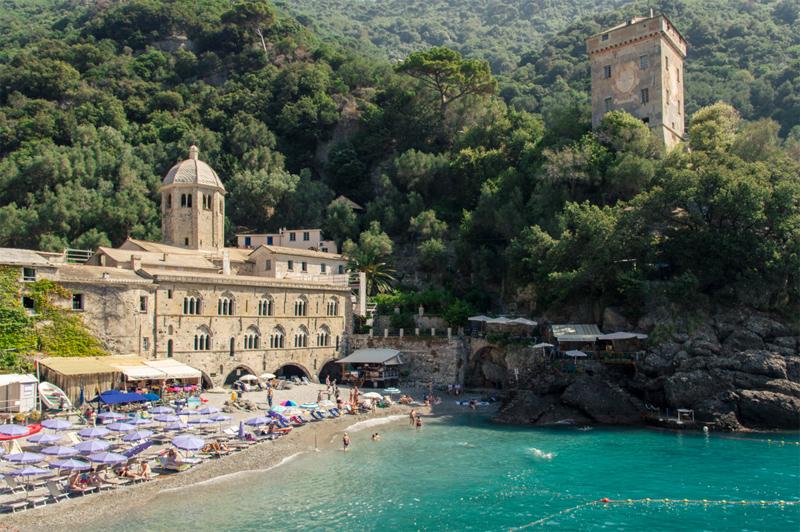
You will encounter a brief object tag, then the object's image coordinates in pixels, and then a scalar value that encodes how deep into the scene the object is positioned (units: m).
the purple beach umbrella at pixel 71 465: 19.55
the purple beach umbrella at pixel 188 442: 22.80
